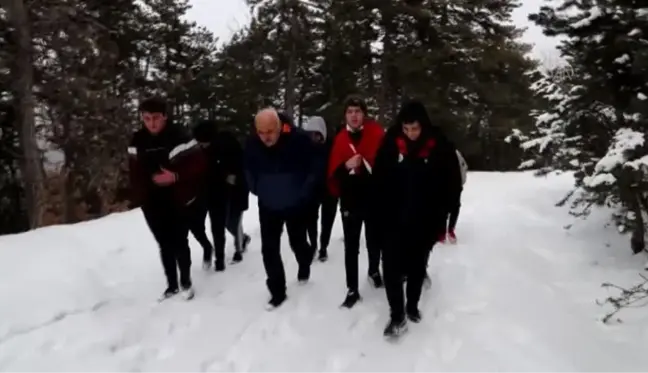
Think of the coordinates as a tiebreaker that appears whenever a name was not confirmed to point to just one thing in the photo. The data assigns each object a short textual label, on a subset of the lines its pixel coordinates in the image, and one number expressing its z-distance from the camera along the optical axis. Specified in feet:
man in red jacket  19.58
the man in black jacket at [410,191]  16.93
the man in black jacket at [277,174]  19.15
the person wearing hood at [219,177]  24.38
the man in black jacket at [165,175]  19.66
